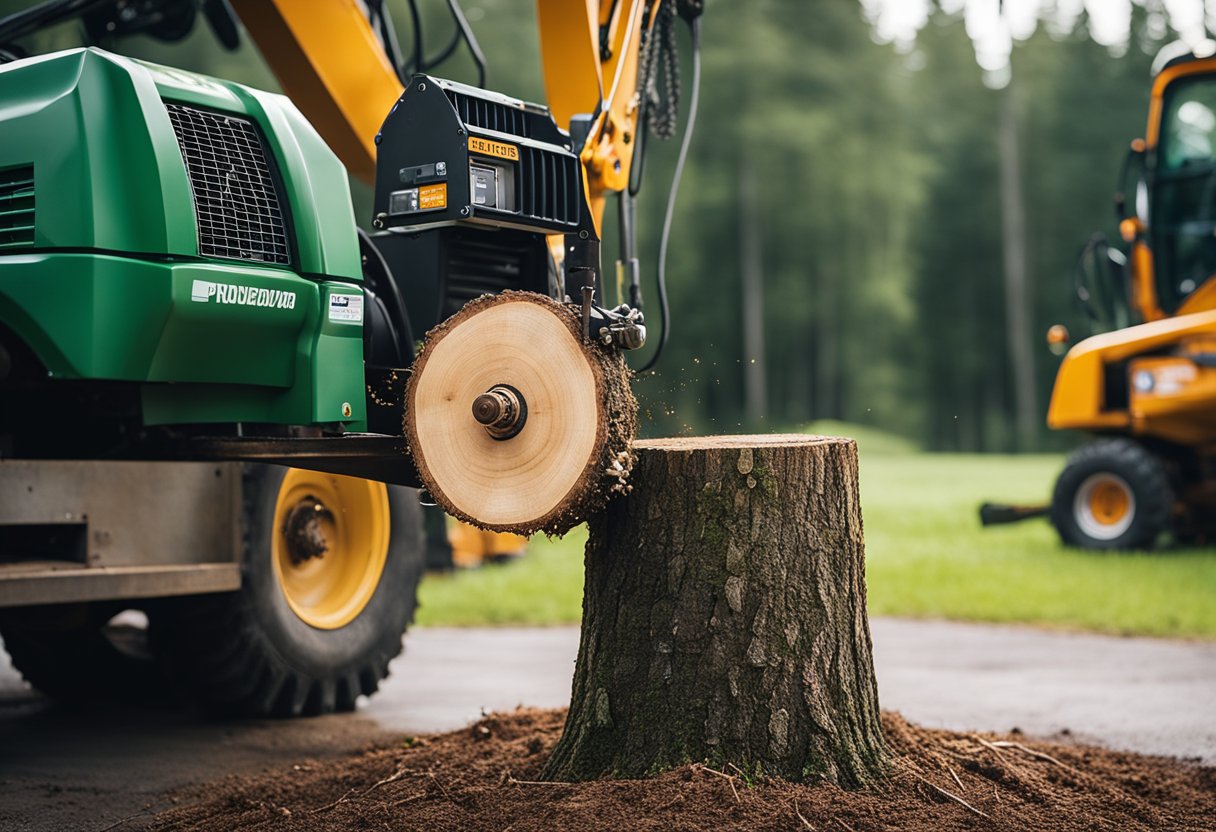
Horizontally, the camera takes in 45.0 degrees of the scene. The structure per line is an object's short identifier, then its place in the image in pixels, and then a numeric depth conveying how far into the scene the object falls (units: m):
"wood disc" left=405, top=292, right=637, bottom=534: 3.62
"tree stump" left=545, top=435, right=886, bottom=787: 3.76
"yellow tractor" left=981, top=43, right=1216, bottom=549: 10.66
